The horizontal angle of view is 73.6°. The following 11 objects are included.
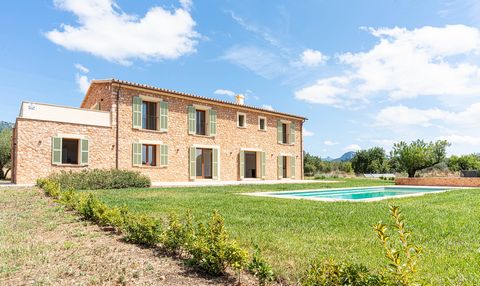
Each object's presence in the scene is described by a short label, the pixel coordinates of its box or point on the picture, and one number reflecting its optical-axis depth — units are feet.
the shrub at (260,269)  8.77
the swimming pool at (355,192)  40.88
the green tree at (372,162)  137.09
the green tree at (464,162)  118.62
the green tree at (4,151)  76.07
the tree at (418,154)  85.20
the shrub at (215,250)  9.63
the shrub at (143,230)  13.60
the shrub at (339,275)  6.76
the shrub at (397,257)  5.22
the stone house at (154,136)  47.75
